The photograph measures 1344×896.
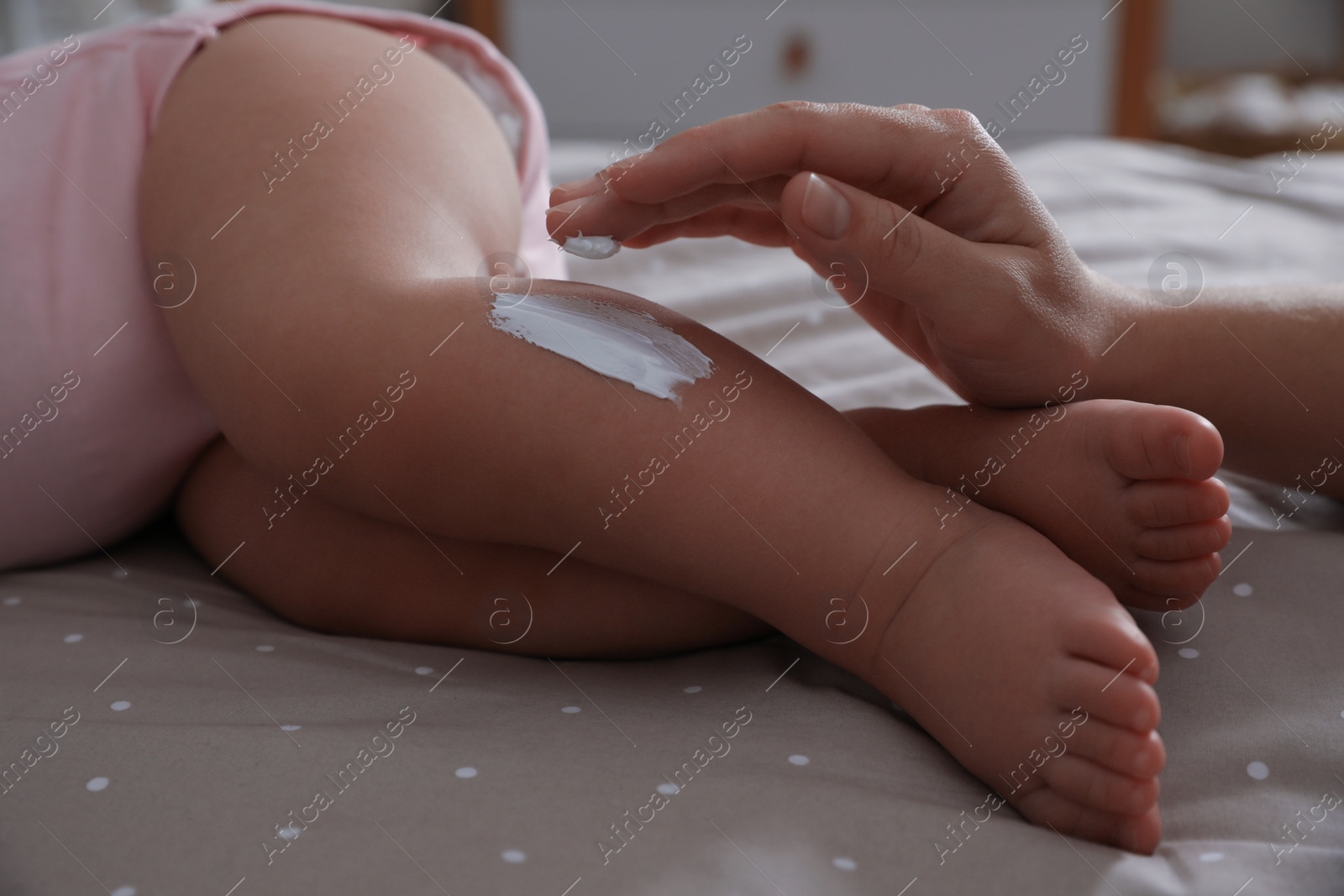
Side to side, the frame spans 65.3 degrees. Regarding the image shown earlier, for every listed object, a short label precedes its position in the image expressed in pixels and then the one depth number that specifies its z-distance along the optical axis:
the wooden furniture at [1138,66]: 2.57
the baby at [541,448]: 0.47
